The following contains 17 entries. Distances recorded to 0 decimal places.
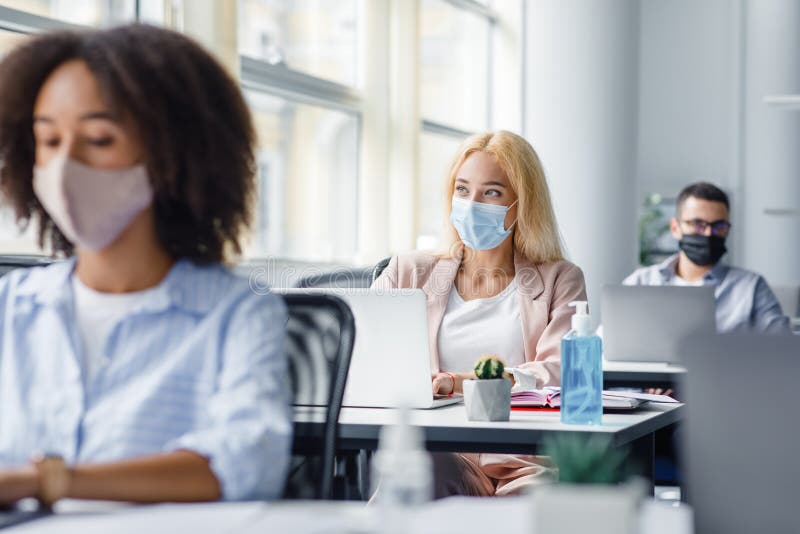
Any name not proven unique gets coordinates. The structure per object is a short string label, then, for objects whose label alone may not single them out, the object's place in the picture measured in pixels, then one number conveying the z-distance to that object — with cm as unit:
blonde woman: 273
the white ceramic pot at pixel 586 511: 92
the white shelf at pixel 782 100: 560
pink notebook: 229
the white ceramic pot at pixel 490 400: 207
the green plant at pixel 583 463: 99
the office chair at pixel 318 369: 162
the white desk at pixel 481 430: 198
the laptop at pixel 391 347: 217
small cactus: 212
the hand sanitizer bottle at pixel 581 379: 204
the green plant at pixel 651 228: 790
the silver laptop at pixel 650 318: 359
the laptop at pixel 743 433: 103
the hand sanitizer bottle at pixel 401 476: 101
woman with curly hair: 134
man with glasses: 441
